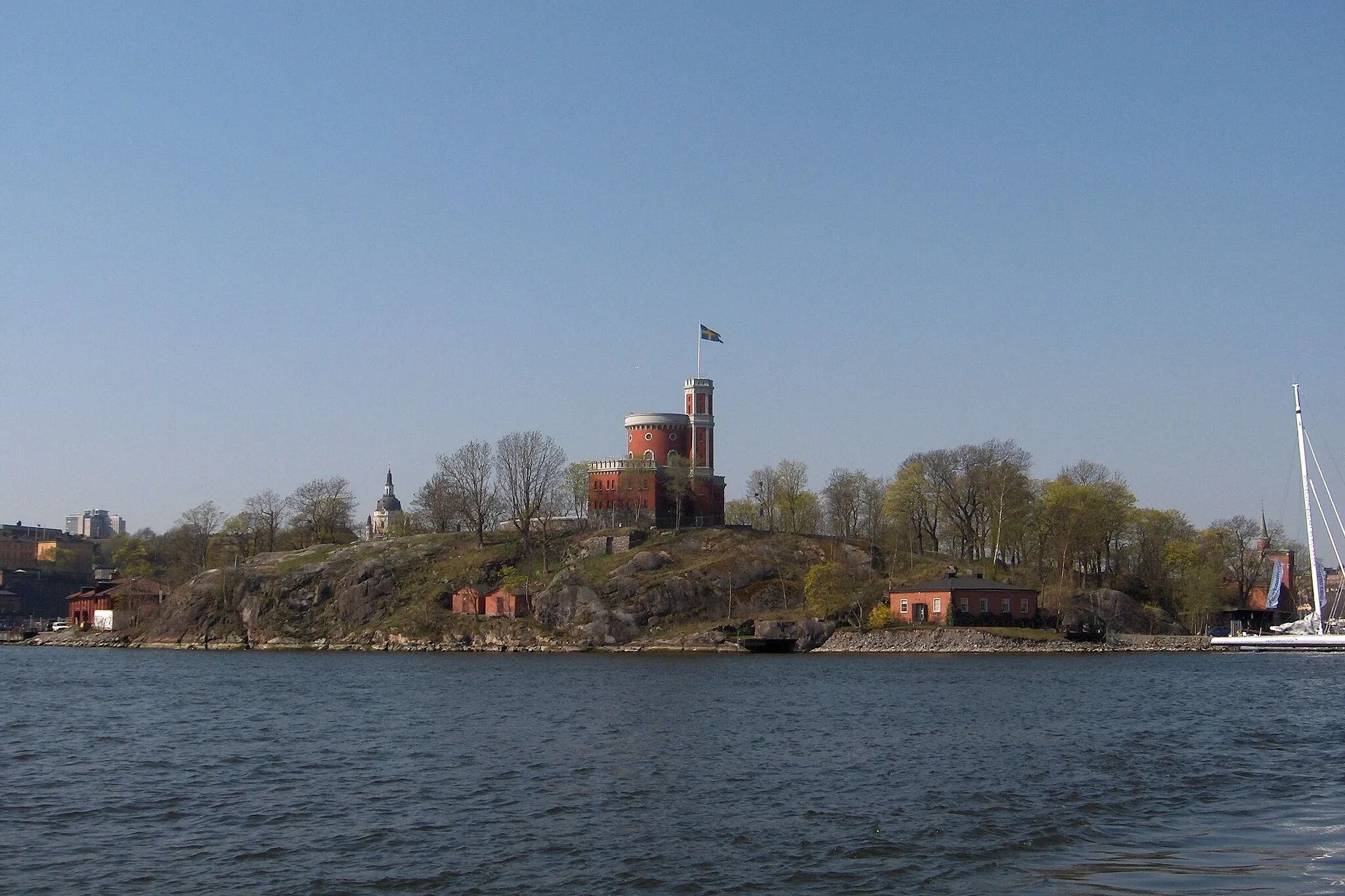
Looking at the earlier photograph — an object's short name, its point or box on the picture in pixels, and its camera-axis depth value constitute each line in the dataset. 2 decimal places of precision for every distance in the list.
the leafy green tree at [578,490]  146.38
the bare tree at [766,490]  147.38
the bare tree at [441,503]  144.38
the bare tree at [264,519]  163.44
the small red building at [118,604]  147.00
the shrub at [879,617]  107.12
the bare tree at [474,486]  138.00
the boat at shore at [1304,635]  104.44
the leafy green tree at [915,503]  130.75
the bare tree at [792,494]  143.25
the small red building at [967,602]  105.69
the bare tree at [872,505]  142.62
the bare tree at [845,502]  142.38
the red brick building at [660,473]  136.75
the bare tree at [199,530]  164.50
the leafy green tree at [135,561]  180.50
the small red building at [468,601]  123.31
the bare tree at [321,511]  159.38
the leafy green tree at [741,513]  158.62
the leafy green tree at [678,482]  135.62
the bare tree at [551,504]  132.62
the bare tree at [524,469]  137.50
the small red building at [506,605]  120.50
